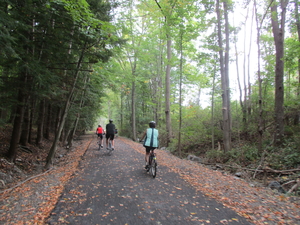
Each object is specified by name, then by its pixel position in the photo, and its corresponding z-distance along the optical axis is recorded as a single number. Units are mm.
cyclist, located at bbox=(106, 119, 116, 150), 9688
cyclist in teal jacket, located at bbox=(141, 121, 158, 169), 6020
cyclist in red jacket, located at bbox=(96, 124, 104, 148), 11461
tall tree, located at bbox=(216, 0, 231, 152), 9992
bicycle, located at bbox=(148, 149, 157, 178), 5705
